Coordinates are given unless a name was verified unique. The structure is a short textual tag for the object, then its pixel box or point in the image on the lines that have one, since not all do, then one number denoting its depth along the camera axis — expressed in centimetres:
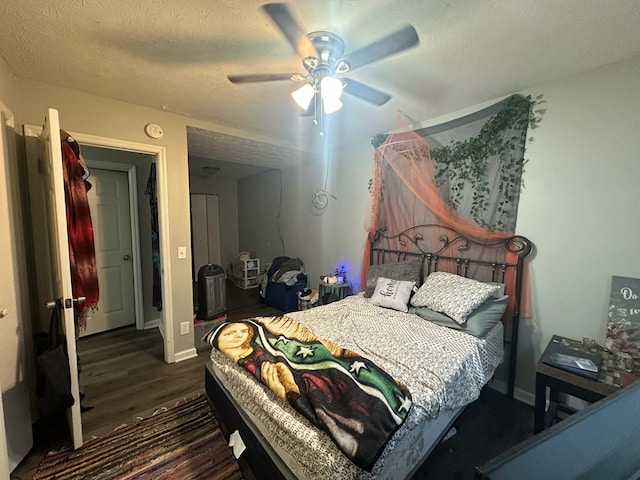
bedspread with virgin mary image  95
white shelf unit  516
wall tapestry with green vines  198
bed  109
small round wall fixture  232
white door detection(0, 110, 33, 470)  139
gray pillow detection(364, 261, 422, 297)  248
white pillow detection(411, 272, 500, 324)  188
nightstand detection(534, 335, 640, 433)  138
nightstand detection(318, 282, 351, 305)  308
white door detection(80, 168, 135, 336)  306
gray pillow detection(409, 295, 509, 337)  181
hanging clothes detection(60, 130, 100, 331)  175
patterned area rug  146
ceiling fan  116
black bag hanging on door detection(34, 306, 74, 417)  147
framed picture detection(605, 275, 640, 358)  156
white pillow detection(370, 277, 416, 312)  227
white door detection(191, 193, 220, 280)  548
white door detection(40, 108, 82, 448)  144
